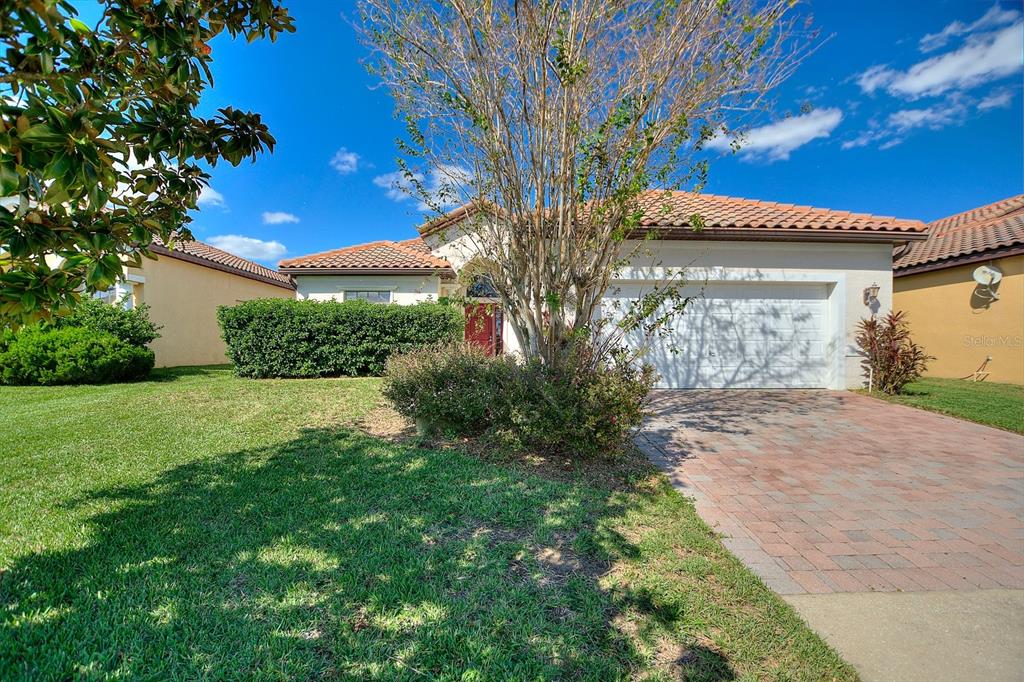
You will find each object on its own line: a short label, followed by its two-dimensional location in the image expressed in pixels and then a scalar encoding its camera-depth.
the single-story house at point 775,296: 9.86
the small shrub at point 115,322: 11.01
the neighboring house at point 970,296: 10.43
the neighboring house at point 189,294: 13.93
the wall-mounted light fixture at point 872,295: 9.96
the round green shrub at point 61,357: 10.14
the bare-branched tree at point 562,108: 4.86
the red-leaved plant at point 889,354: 9.30
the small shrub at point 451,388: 5.18
